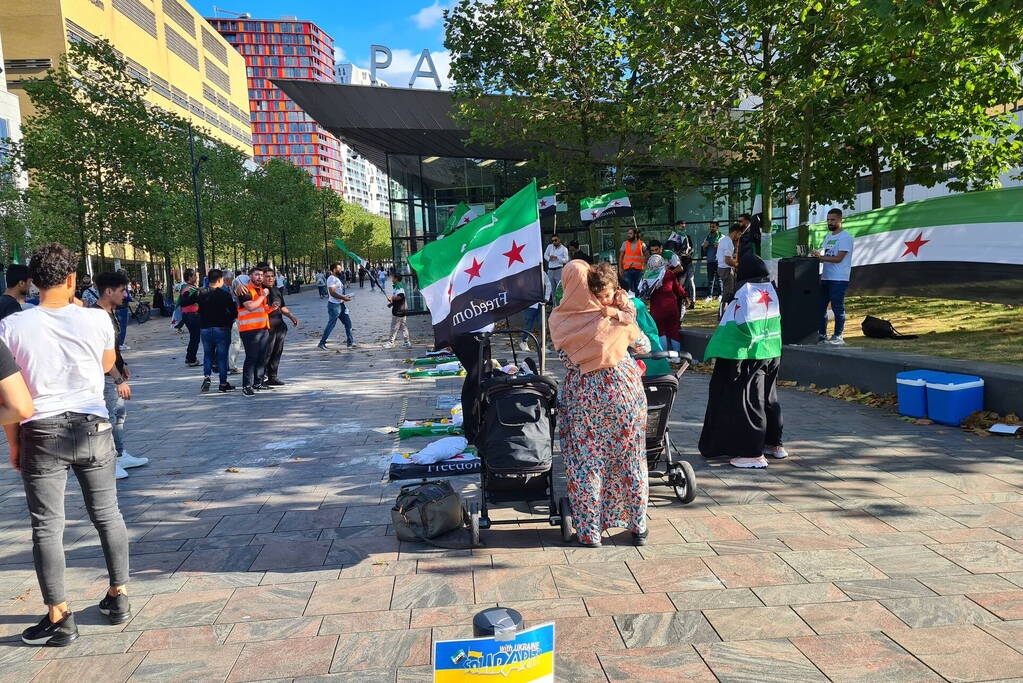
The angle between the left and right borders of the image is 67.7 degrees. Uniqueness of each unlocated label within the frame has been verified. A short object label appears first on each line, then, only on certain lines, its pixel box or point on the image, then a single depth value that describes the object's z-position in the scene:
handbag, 4.93
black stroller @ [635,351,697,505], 5.07
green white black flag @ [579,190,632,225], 19.30
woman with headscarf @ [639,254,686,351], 11.45
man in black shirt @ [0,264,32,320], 6.27
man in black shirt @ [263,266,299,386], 11.70
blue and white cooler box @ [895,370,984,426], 7.47
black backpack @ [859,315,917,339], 11.23
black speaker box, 10.77
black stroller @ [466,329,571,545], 4.62
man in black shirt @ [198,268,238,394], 11.36
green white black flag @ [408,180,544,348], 5.30
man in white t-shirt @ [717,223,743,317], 14.07
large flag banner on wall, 10.67
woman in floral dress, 4.61
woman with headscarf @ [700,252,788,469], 6.10
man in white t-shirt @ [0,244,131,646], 3.74
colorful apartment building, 190.75
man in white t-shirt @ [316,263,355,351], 16.20
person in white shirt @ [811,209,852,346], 10.79
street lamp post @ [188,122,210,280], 37.20
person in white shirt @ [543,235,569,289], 18.09
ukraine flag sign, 1.78
